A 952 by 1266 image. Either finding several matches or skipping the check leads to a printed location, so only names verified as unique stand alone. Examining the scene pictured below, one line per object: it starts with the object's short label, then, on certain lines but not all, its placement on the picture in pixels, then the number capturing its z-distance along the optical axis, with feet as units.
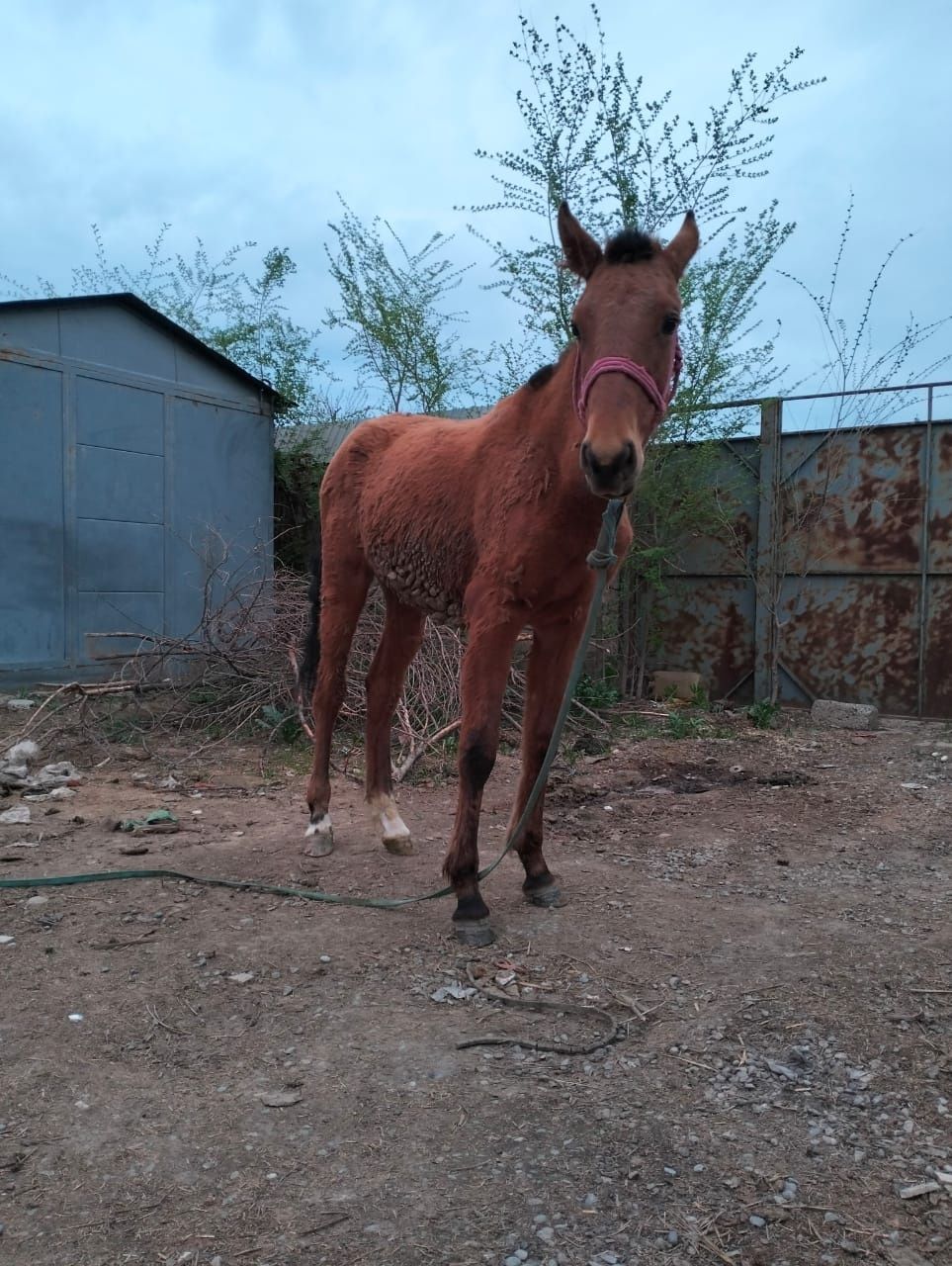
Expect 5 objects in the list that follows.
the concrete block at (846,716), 25.53
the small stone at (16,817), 15.11
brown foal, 9.09
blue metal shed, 26.13
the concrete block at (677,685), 29.30
